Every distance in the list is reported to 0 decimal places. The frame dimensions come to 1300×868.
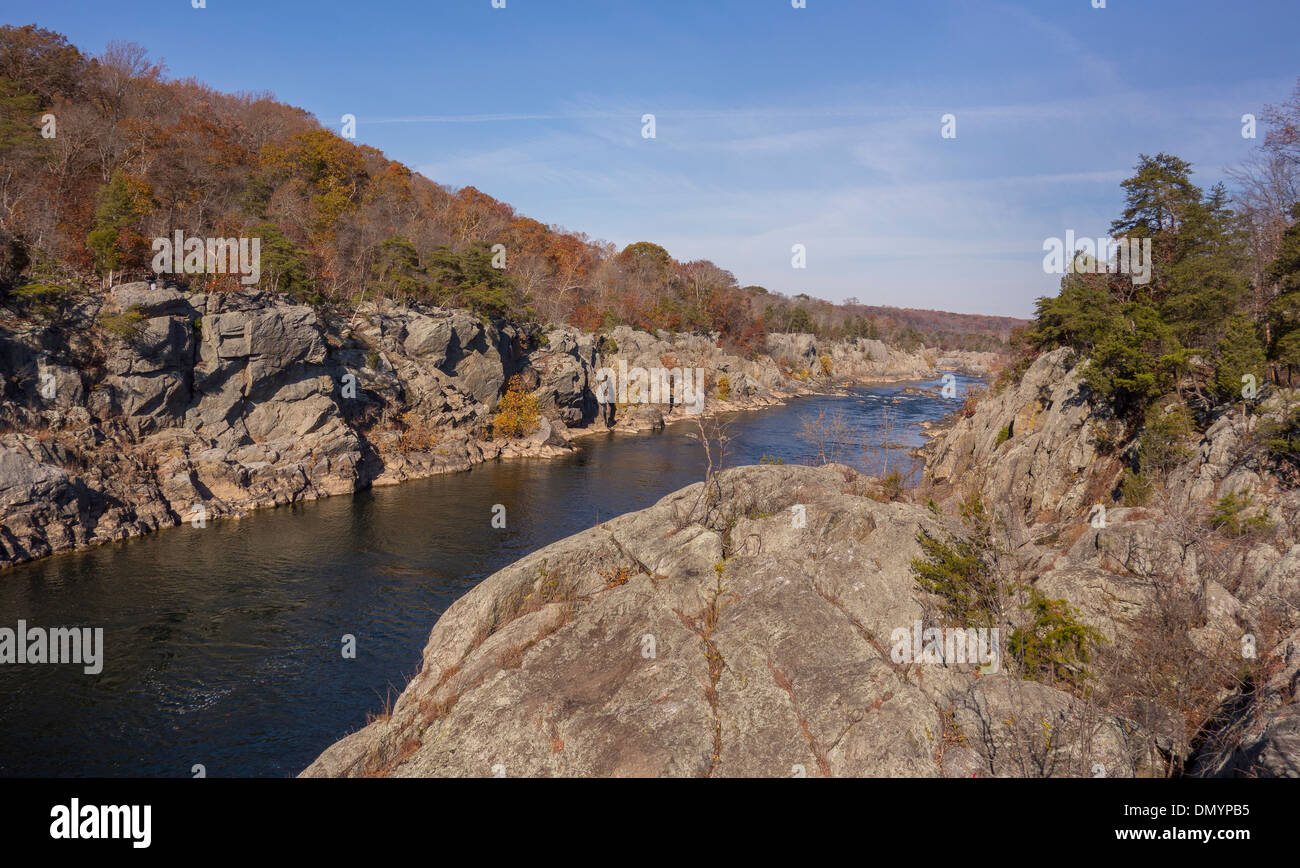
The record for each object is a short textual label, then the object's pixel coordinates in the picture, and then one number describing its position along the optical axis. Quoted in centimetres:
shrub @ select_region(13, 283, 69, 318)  3434
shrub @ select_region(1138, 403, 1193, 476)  2388
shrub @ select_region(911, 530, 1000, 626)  1205
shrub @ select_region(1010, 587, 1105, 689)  1112
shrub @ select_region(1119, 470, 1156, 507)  2355
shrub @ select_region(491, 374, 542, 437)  5947
